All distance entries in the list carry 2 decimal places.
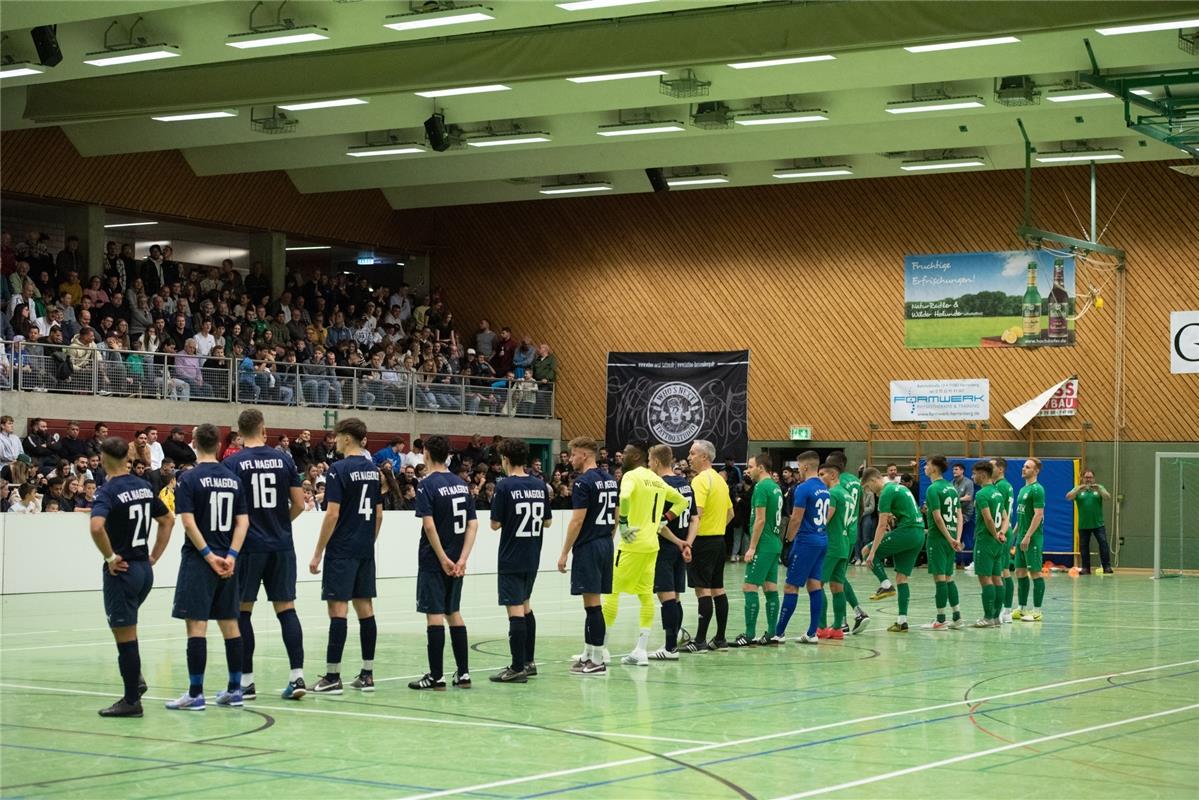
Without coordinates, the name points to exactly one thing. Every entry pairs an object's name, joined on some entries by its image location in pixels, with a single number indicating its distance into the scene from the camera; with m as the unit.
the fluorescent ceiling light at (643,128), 28.28
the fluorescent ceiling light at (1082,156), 30.12
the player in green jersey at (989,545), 17.80
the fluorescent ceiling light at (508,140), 29.27
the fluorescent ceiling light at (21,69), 23.09
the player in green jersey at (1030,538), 18.67
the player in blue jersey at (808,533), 15.20
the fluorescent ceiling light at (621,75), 22.21
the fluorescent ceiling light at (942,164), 31.52
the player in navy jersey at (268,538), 10.94
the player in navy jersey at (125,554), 10.04
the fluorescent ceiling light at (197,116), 26.77
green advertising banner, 33.16
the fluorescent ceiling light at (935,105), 26.03
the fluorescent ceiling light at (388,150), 30.50
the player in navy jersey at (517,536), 12.14
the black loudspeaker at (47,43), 22.08
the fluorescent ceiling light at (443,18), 20.58
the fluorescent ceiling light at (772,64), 22.67
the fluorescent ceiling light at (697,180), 34.16
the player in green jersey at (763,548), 14.84
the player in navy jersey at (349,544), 11.51
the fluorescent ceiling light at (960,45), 20.45
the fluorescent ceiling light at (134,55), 22.73
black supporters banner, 36.28
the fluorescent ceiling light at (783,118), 27.48
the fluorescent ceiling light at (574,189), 35.03
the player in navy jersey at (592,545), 12.71
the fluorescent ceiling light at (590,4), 19.53
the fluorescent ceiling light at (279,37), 21.58
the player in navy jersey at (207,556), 10.30
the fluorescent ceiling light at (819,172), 32.66
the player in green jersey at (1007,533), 18.09
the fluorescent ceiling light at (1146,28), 18.71
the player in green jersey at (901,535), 17.31
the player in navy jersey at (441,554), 11.67
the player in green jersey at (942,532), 17.50
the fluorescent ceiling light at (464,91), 23.89
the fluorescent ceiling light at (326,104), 25.77
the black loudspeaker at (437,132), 27.77
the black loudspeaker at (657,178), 34.66
